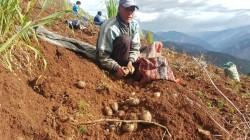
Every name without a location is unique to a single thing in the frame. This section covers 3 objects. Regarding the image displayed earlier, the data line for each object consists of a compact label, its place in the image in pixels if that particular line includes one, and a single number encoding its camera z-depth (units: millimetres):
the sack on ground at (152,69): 2154
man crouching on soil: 2130
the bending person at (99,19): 3151
